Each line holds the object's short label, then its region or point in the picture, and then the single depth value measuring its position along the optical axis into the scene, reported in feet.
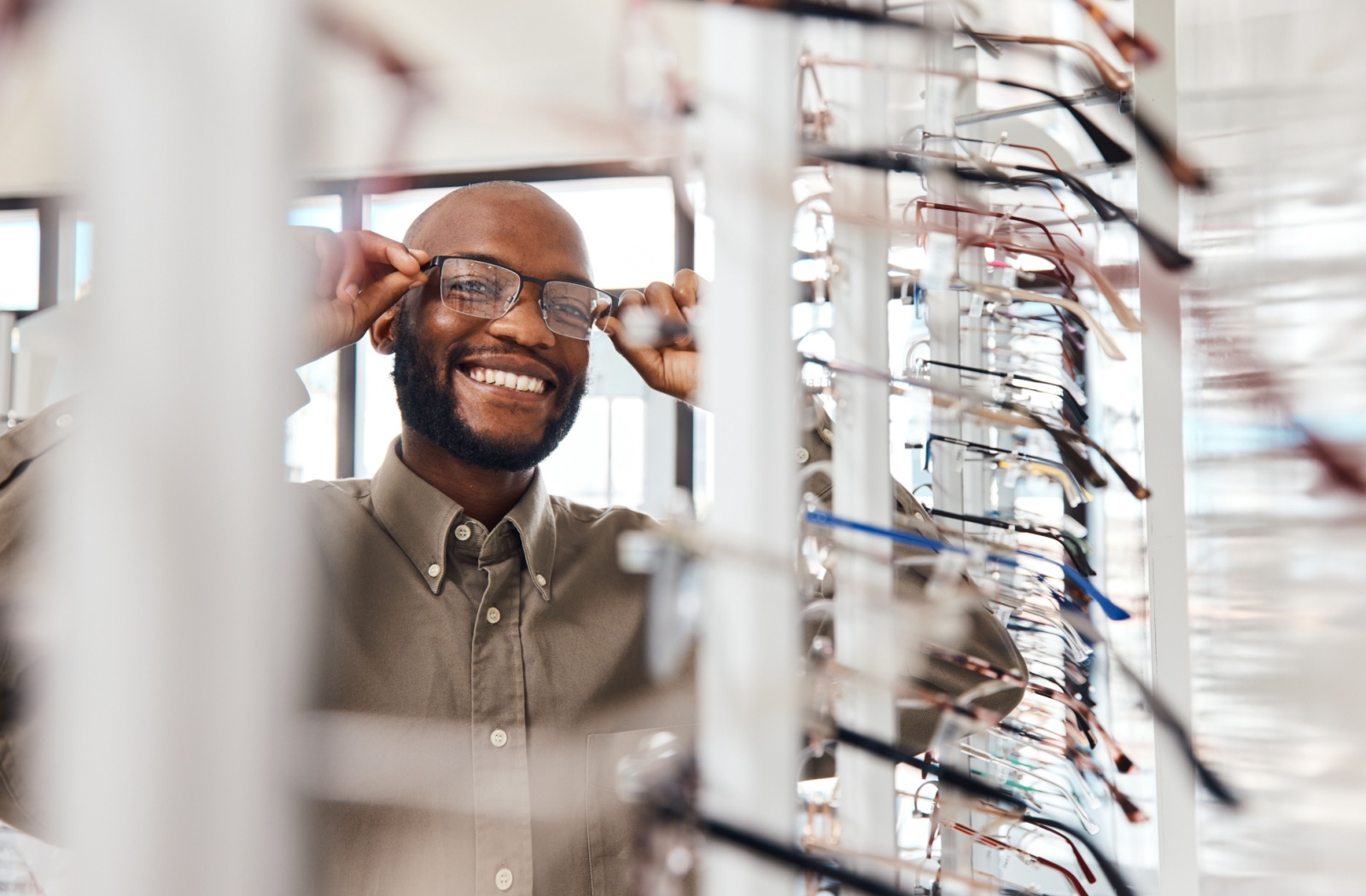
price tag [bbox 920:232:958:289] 1.94
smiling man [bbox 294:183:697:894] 3.51
